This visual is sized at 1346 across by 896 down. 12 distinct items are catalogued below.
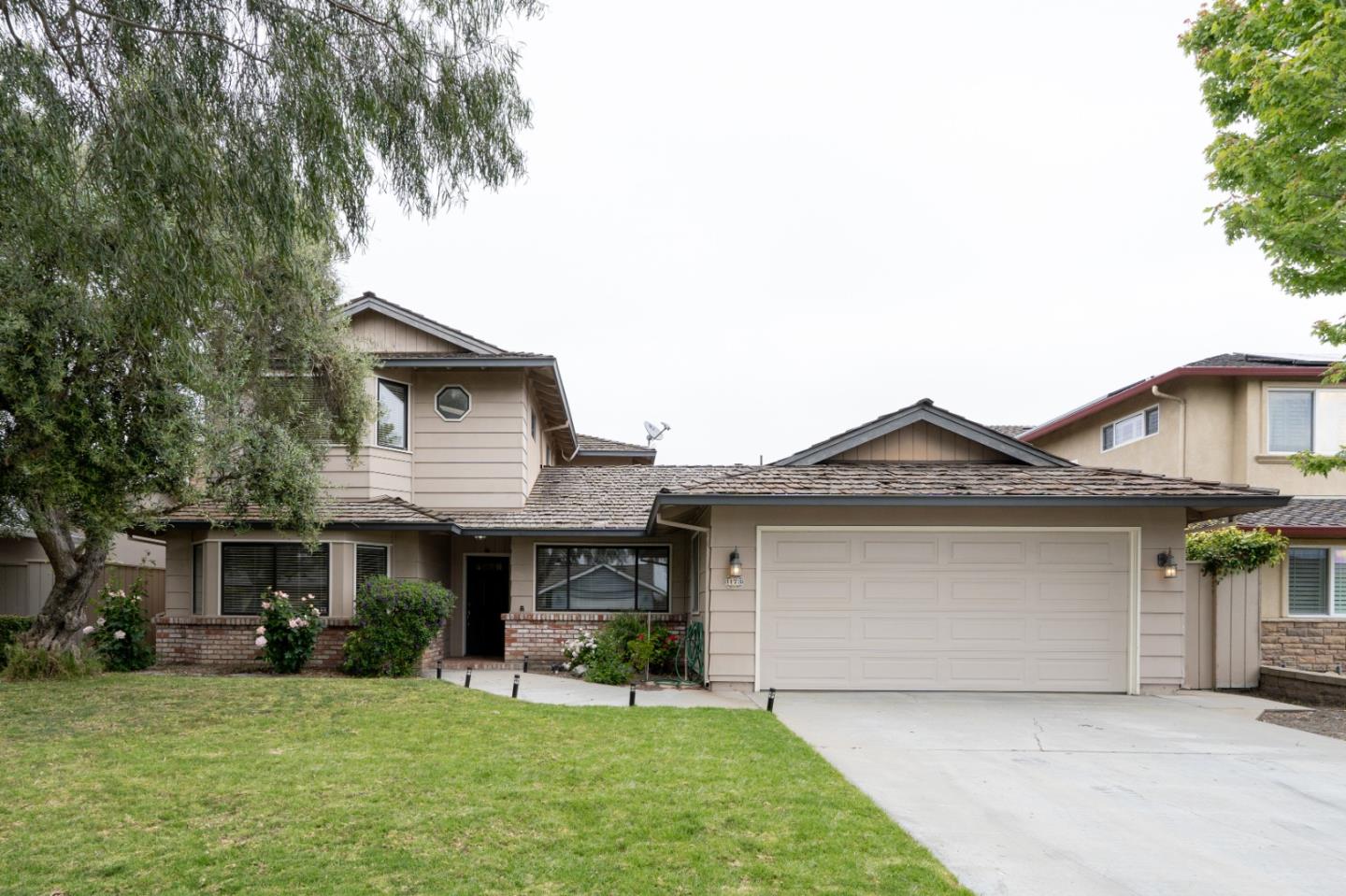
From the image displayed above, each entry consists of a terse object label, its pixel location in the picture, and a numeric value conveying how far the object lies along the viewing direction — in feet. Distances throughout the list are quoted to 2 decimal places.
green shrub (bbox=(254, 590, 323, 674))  41.22
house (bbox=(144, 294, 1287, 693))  36.42
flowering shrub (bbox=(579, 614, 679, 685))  40.01
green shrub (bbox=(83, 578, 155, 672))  41.63
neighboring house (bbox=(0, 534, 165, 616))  59.26
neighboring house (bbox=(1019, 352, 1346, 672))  43.83
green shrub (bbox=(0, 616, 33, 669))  48.60
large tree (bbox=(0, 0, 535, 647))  16.34
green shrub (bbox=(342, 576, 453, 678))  40.70
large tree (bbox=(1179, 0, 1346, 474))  27.35
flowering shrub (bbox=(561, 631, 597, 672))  42.87
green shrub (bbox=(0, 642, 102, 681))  35.96
